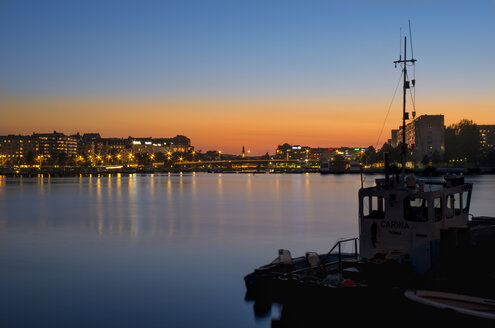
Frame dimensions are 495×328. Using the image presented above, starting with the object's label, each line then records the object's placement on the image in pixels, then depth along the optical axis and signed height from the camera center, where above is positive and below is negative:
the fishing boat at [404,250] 13.17 -2.58
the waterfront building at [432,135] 183.41 +8.71
